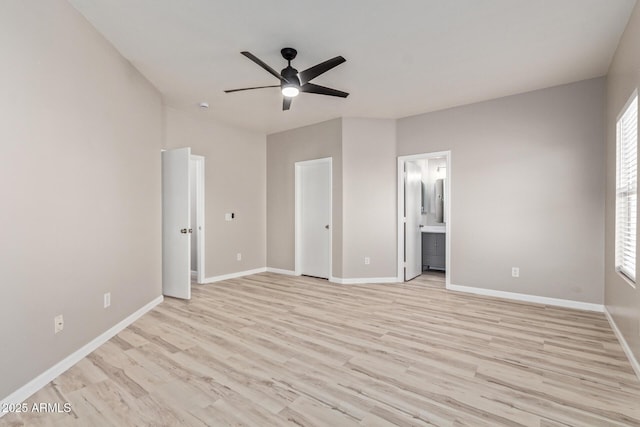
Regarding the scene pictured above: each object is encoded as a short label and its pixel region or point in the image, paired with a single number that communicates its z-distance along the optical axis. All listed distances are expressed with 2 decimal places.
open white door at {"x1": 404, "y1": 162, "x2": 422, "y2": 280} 5.18
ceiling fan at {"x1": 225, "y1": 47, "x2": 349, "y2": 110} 2.78
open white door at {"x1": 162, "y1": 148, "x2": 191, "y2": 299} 4.09
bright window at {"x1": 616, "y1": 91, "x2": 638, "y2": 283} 2.51
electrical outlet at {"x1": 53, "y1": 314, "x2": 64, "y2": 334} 2.22
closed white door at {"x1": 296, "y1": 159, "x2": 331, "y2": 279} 5.48
